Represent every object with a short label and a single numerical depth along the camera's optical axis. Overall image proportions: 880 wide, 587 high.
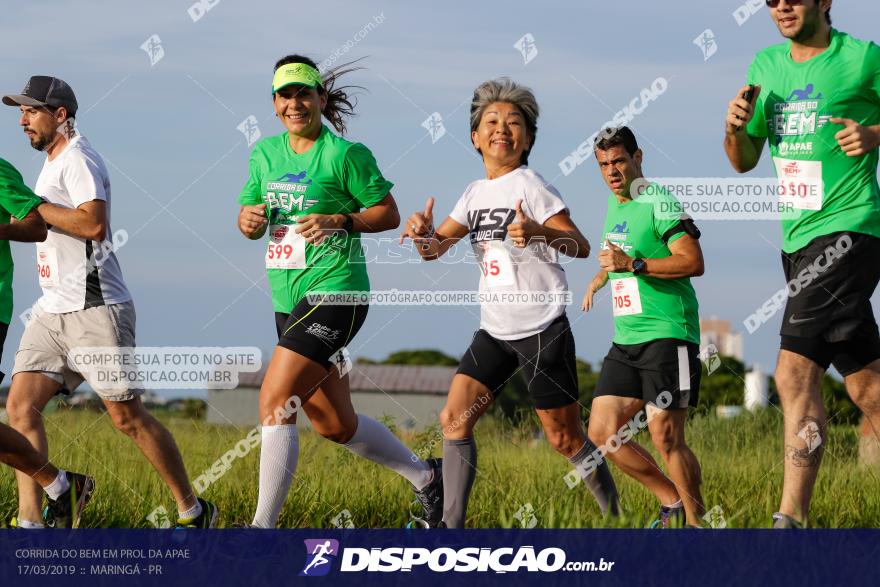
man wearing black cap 12.98
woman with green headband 12.18
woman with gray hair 12.29
